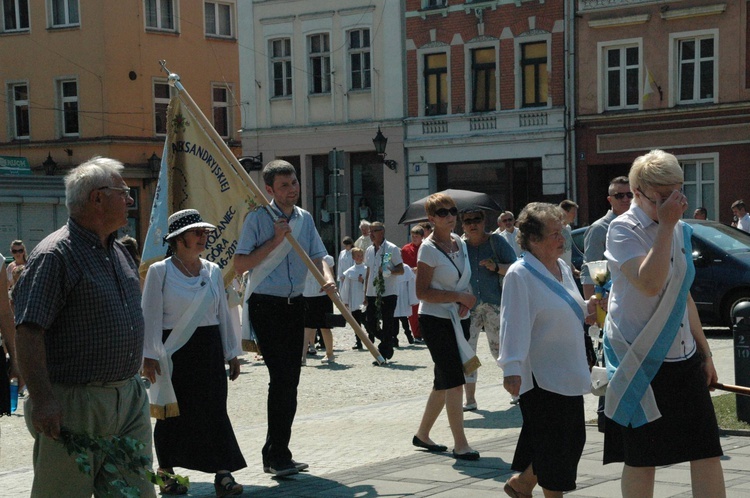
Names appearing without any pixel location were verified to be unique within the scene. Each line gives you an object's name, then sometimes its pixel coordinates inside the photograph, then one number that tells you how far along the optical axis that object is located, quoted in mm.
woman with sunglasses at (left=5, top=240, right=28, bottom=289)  18953
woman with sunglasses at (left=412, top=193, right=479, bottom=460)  9055
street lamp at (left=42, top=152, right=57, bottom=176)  43000
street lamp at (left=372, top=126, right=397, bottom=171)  36406
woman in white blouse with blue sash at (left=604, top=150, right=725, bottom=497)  5715
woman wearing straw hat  7871
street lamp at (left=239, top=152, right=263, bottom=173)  39031
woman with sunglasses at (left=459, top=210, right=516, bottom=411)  10875
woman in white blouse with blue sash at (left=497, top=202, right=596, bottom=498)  6336
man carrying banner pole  8617
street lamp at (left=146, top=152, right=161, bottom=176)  42781
